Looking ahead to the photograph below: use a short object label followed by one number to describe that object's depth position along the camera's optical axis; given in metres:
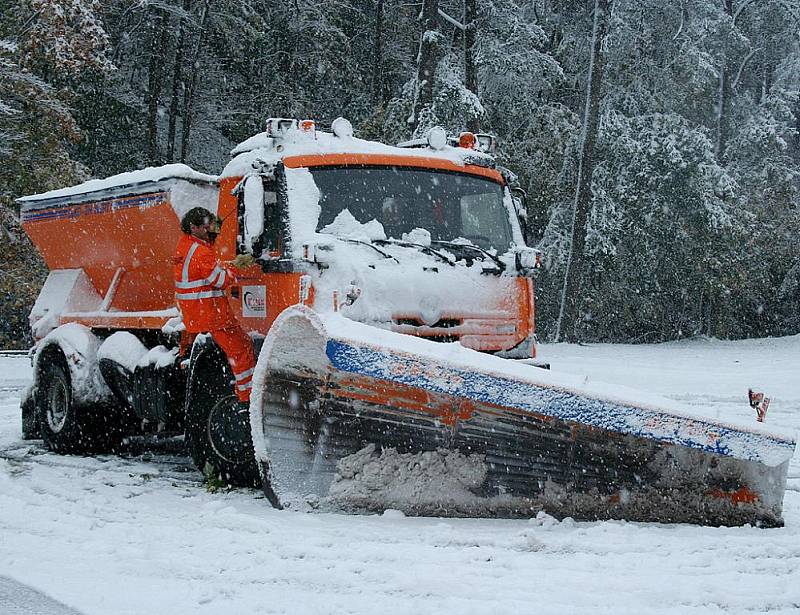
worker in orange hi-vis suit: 6.71
